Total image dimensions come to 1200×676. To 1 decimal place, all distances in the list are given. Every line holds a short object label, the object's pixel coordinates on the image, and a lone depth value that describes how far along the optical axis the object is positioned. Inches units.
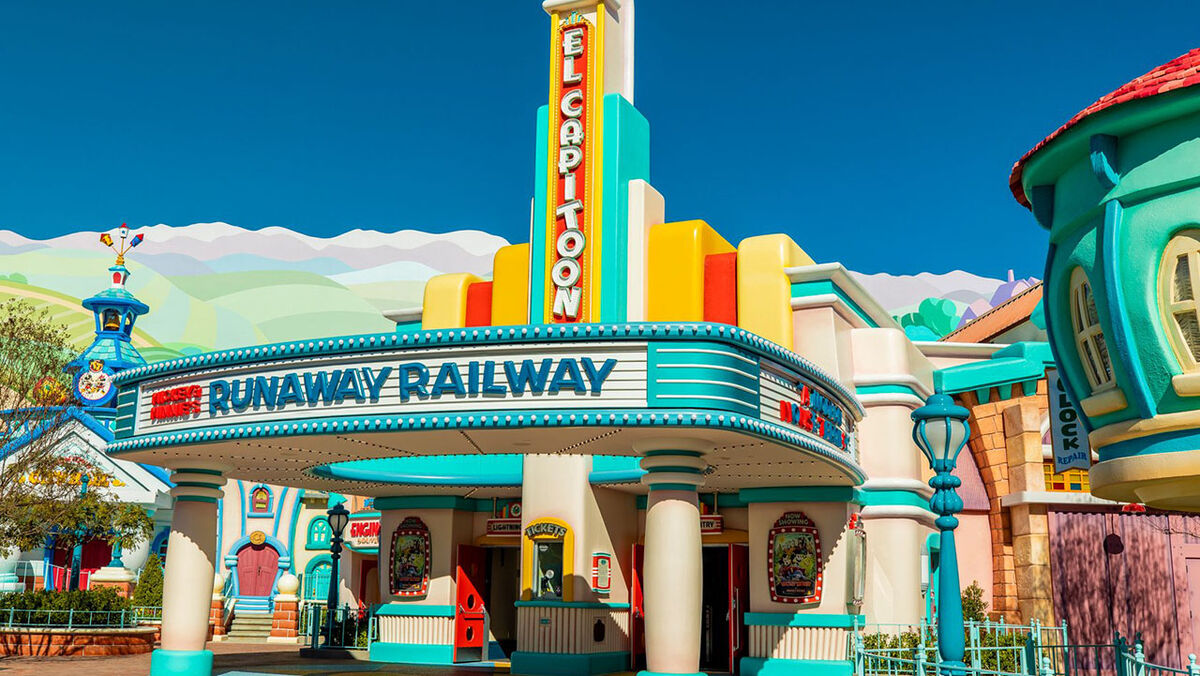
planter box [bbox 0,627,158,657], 971.3
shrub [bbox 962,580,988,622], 1064.2
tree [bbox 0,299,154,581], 951.0
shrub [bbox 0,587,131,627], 1035.9
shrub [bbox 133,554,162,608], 1386.6
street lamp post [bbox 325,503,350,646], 1029.2
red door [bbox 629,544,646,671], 871.1
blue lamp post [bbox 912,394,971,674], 513.3
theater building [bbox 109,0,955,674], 586.6
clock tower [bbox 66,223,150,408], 2112.5
